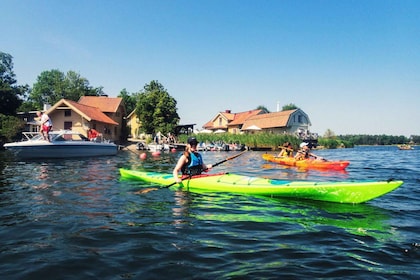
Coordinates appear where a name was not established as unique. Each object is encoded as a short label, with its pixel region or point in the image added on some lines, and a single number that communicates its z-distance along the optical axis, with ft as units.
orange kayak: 52.34
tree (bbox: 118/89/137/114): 195.42
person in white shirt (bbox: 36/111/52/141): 61.20
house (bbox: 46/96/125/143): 108.78
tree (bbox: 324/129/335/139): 226.58
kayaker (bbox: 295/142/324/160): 59.06
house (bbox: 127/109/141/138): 158.40
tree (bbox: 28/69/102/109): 205.16
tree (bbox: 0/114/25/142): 98.84
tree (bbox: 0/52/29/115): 111.24
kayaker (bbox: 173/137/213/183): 29.38
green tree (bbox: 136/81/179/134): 133.59
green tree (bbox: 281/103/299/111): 297.90
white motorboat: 62.03
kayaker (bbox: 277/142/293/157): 67.21
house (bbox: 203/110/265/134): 181.29
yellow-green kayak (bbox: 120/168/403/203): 22.94
